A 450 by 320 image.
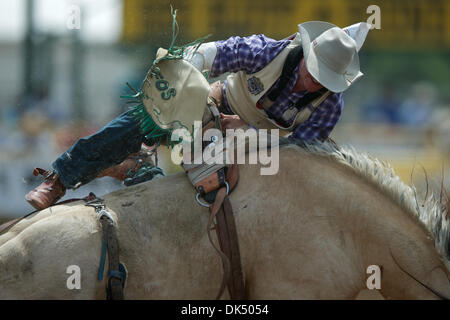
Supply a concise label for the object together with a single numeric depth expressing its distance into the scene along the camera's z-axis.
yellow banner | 24.42
